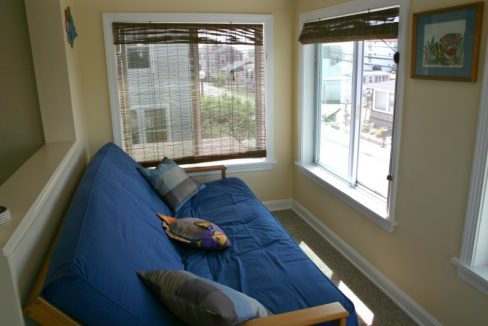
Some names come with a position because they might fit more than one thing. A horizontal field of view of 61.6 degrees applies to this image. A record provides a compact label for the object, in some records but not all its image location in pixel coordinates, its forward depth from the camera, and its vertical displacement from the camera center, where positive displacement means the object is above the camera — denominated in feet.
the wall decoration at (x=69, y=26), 9.06 +0.99
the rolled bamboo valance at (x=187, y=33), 11.06 +0.96
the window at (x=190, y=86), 11.26 -0.50
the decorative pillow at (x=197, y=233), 7.50 -3.01
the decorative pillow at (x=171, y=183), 9.70 -2.75
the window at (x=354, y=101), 8.16 -0.86
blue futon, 4.37 -2.60
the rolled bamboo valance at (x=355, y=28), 7.76 +0.79
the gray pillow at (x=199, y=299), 4.64 -2.65
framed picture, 5.90 +0.30
